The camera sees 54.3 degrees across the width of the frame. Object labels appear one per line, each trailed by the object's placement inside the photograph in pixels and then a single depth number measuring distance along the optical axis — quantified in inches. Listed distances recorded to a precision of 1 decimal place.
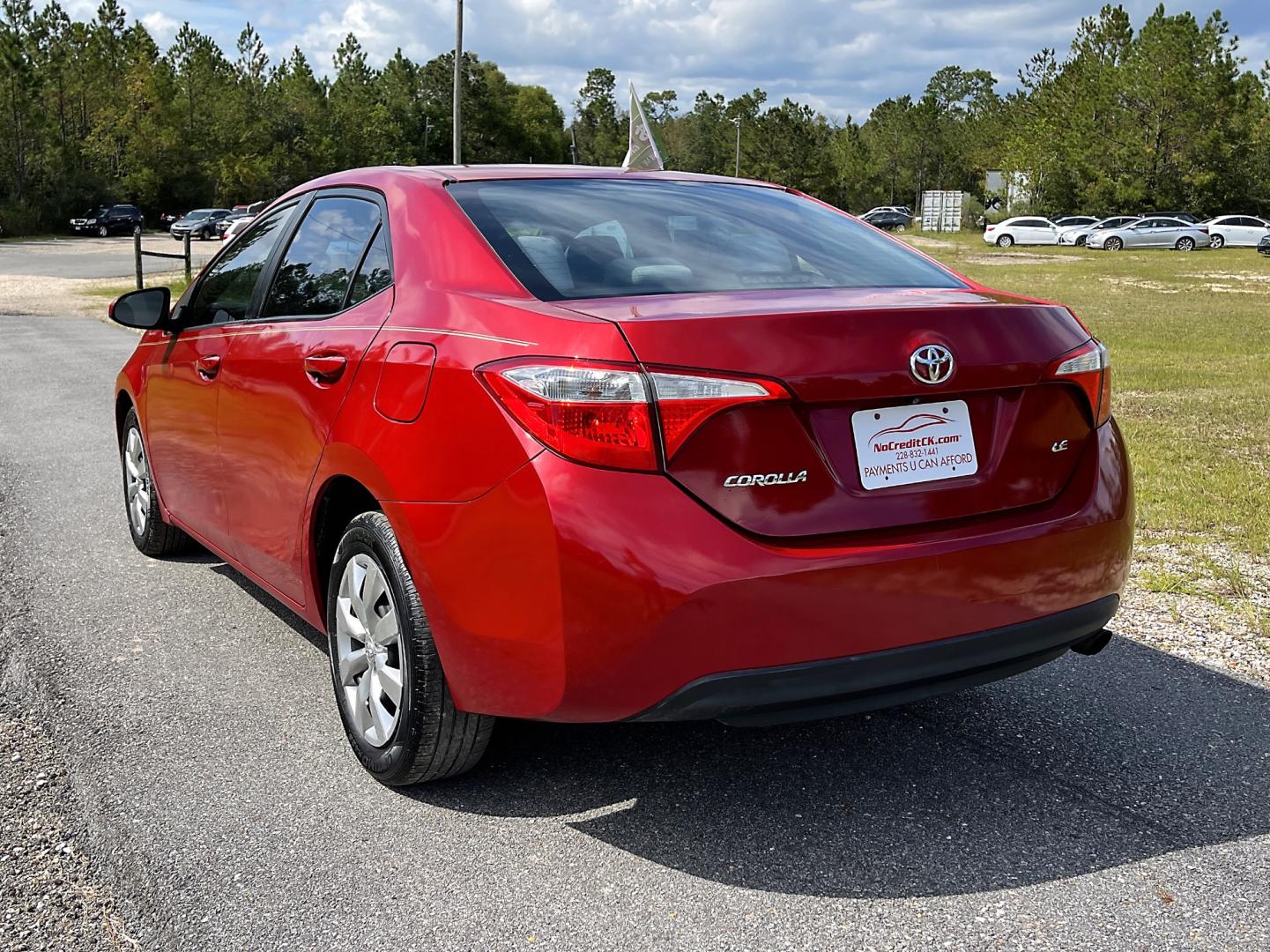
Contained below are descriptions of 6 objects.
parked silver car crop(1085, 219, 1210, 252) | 2041.1
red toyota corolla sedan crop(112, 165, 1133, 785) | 103.3
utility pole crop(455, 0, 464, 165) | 1198.3
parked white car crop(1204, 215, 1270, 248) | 2080.5
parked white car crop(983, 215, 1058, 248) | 2240.4
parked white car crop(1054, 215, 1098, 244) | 2269.9
